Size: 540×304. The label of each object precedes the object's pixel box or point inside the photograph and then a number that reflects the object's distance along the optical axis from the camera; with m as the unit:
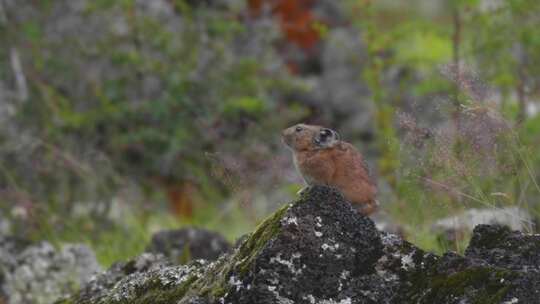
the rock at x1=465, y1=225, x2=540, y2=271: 7.46
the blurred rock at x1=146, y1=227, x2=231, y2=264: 13.12
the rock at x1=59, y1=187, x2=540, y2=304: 7.09
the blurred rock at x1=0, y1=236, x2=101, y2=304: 13.87
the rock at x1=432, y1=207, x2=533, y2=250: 11.34
